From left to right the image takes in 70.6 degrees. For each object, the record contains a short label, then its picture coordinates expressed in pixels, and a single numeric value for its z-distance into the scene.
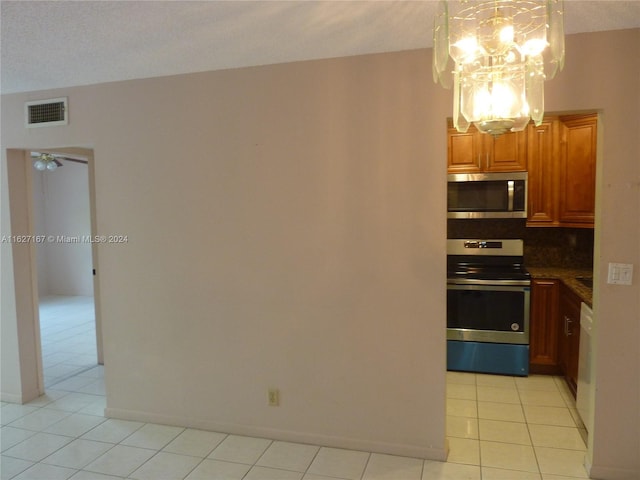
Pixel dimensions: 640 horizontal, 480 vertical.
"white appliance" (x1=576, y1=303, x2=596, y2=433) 2.57
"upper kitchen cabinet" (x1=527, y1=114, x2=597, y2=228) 3.72
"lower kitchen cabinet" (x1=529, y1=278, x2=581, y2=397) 3.73
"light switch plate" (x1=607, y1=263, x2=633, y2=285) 2.32
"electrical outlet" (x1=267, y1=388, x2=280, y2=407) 2.89
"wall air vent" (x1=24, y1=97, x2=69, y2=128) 3.20
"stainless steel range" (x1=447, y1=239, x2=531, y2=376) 3.80
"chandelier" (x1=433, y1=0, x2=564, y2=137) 1.30
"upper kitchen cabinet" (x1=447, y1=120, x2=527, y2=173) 3.94
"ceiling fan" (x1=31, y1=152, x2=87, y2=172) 5.46
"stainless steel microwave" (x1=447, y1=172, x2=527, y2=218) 3.91
